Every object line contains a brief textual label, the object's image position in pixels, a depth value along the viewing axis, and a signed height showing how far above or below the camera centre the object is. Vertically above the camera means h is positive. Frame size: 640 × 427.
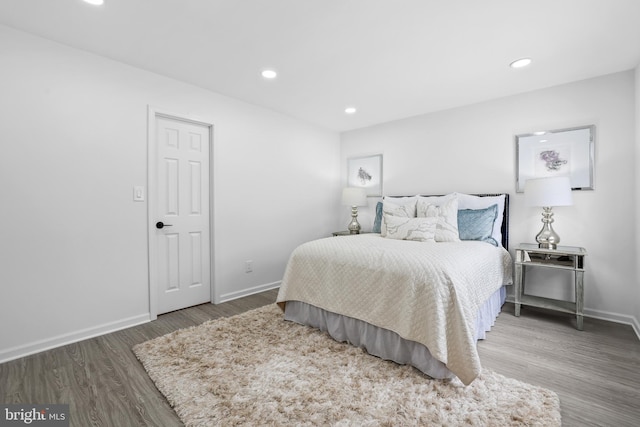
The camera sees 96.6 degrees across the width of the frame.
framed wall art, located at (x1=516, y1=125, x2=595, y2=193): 2.82 +0.58
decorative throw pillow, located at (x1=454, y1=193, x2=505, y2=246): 3.10 +0.09
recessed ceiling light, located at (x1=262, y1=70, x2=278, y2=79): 2.72 +1.33
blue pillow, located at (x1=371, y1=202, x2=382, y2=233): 3.87 -0.13
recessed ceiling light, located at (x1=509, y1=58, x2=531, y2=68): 2.47 +1.31
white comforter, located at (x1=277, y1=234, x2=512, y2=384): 1.70 -0.55
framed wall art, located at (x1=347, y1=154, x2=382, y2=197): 4.42 +0.60
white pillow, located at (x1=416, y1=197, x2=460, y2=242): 2.95 -0.05
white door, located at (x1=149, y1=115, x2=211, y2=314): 2.85 -0.07
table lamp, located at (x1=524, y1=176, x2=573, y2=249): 2.61 +0.13
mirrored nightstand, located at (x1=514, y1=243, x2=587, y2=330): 2.51 -0.50
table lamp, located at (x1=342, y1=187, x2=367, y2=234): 4.29 +0.17
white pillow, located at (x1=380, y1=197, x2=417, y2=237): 3.35 +0.02
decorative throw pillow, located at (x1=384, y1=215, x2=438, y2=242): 2.91 -0.19
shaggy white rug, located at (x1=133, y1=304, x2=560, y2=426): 1.44 -1.04
